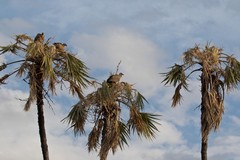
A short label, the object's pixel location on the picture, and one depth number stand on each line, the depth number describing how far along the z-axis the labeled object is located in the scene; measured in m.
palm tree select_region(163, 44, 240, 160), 25.20
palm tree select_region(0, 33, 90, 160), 21.83
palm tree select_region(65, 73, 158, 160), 23.36
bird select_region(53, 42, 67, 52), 22.89
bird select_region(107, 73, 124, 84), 24.00
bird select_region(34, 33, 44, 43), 22.72
